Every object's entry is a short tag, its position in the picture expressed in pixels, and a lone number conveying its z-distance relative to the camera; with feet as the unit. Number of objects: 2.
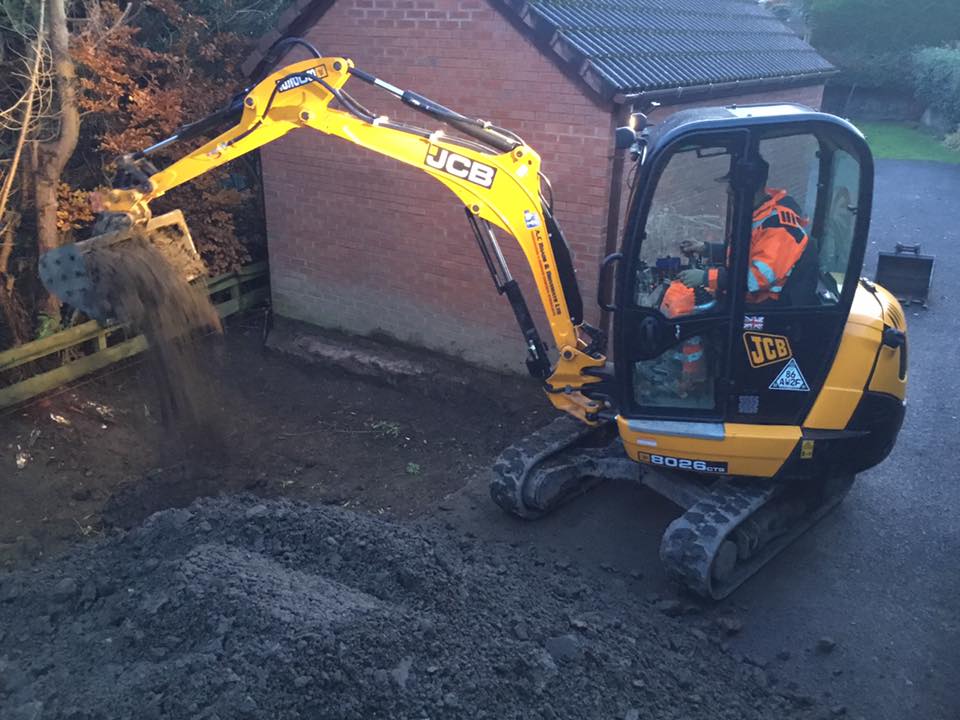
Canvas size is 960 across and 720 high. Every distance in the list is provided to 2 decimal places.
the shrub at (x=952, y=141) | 80.41
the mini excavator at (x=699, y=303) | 17.03
